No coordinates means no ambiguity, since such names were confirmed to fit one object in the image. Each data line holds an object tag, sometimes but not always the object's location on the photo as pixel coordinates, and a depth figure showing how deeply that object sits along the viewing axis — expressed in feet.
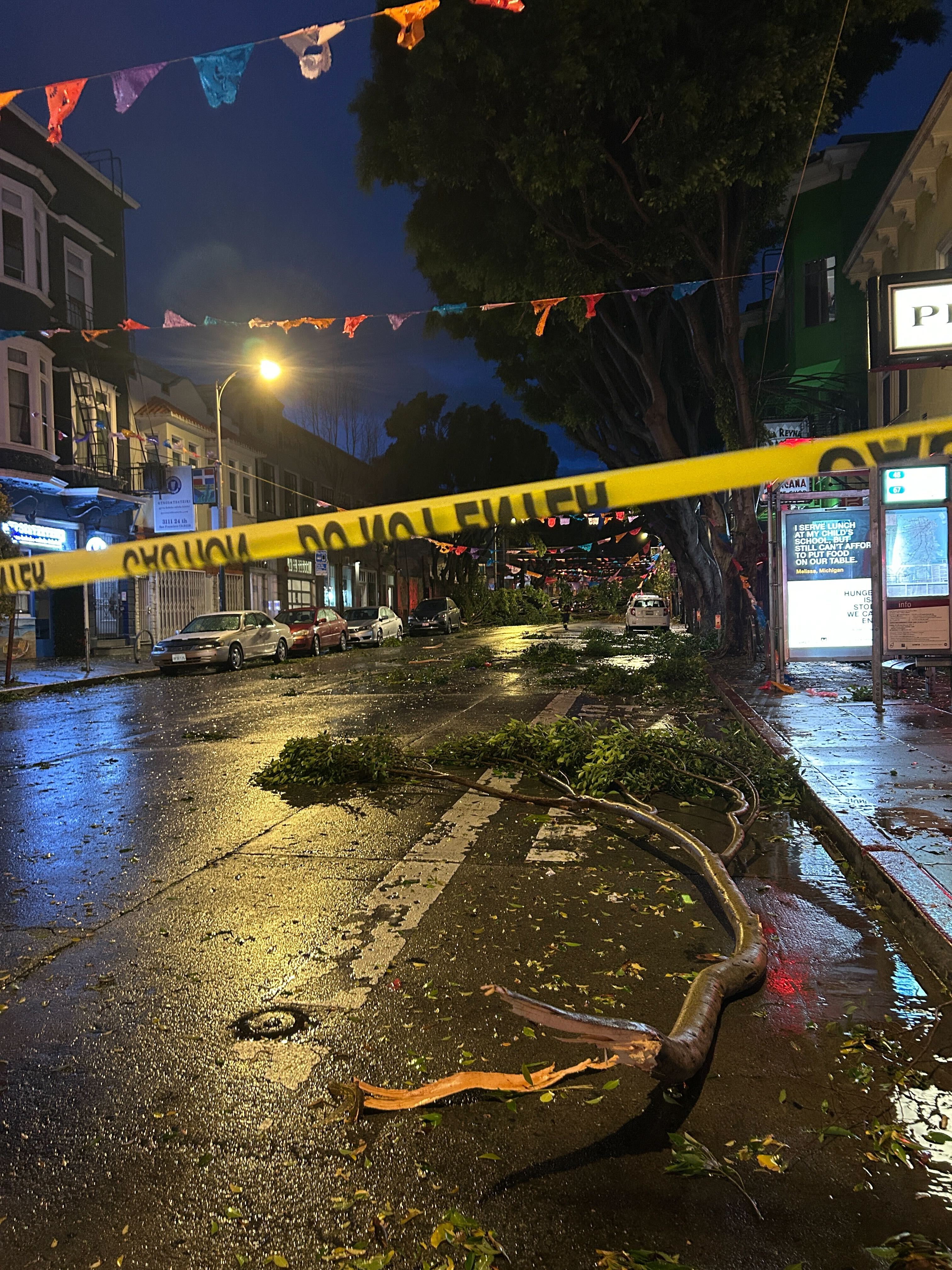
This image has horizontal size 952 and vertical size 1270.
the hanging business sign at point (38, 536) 78.07
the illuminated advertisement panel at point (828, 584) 43.96
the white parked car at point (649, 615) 124.47
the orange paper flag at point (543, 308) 52.80
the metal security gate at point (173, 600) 102.37
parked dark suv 139.54
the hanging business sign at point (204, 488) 88.38
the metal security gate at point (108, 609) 95.04
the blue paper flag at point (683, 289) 52.34
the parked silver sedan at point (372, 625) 104.99
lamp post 71.67
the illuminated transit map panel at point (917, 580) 38.45
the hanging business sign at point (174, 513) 80.69
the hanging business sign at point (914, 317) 29.55
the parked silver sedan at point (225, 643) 70.59
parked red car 89.30
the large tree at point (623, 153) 45.19
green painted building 79.25
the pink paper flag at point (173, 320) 47.88
